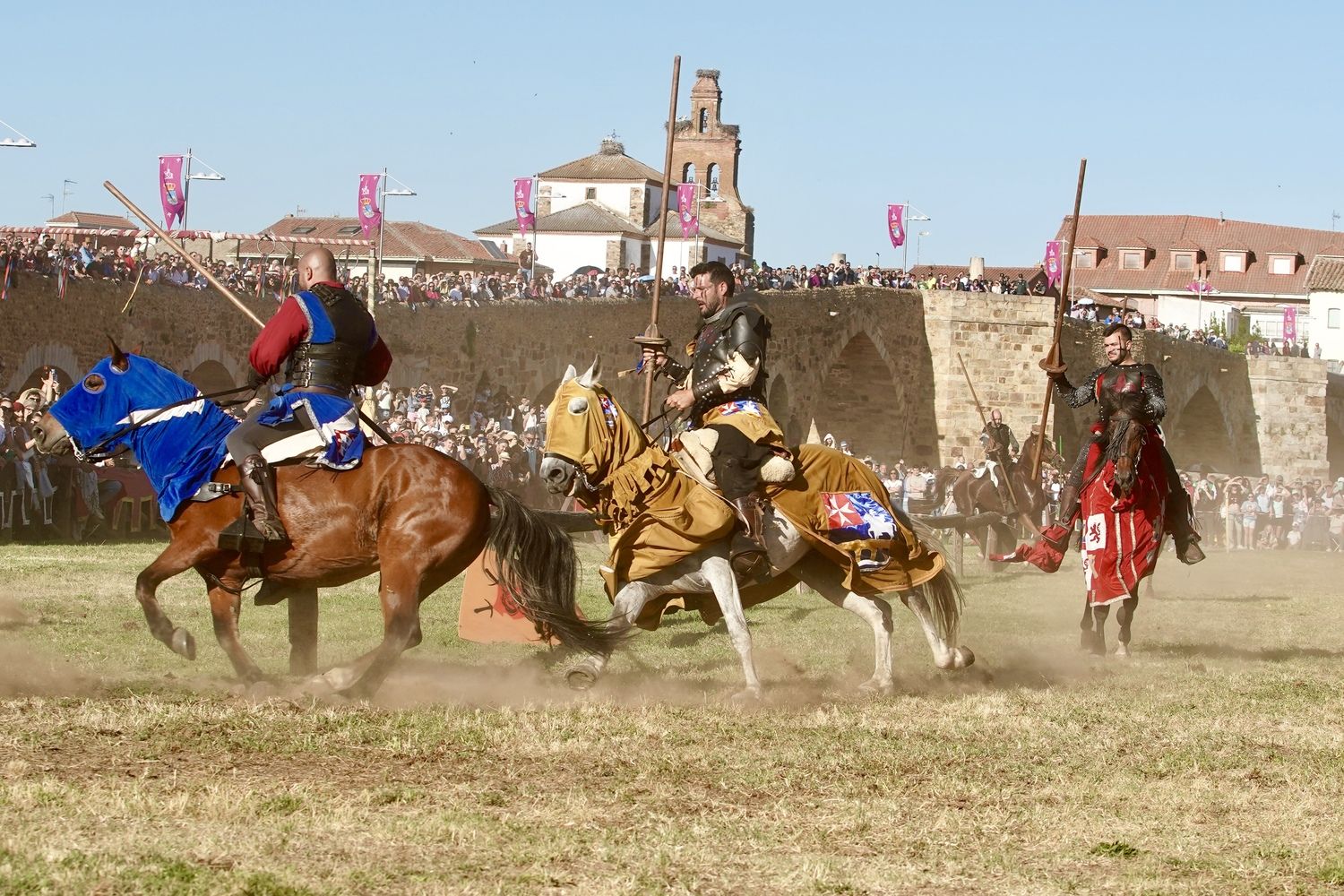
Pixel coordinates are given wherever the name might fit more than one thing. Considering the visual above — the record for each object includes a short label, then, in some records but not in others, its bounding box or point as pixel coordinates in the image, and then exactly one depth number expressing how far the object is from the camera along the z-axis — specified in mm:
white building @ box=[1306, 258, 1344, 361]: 89250
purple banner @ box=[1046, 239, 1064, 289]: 72688
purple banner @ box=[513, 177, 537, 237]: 63844
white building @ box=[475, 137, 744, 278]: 88125
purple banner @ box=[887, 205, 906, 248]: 67812
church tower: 108438
